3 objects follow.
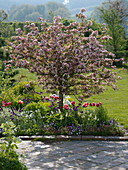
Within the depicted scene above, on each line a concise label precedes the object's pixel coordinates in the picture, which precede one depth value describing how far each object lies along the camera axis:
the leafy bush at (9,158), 3.92
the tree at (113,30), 28.31
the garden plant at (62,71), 7.81
